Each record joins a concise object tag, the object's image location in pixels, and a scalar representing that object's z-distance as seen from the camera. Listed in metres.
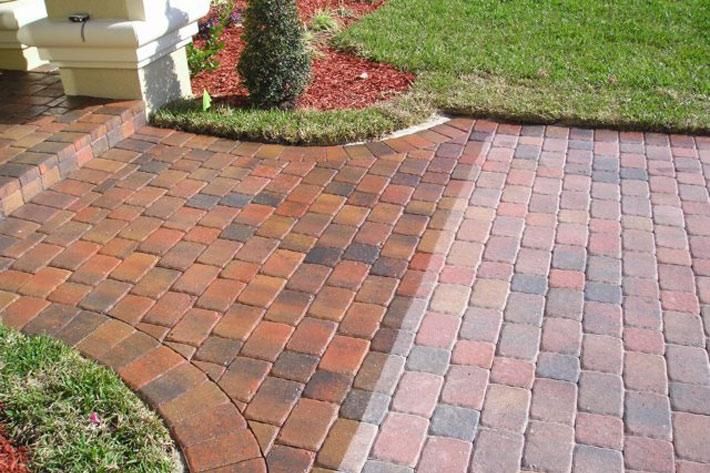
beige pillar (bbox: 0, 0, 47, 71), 5.23
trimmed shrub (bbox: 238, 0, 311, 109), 4.81
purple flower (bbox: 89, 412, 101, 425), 2.48
